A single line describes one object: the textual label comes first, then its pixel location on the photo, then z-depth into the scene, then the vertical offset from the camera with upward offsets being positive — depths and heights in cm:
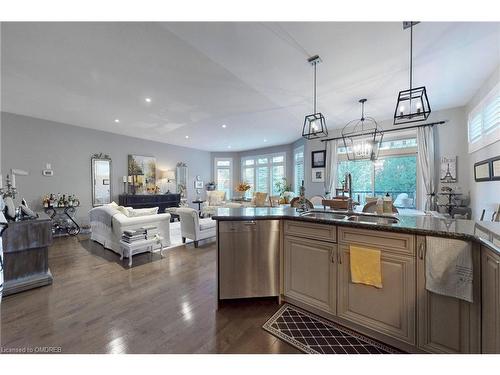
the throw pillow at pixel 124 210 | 419 -48
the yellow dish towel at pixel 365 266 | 162 -66
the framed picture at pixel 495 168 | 289 +22
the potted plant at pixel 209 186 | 936 +0
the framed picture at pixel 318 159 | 633 +83
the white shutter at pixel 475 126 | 351 +103
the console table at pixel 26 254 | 244 -83
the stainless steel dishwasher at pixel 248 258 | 221 -78
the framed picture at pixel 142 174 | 674 +45
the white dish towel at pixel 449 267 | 131 -55
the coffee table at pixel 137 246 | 336 -101
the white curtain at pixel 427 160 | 461 +54
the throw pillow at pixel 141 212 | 426 -54
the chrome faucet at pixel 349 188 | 250 -5
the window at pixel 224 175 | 983 +53
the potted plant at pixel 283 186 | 773 -2
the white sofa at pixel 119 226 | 370 -75
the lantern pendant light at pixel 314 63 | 257 +159
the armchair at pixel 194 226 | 432 -87
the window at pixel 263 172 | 872 +63
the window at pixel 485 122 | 285 +99
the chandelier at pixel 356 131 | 540 +151
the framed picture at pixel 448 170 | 443 +31
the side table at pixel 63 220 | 518 -84
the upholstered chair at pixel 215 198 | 801 -48
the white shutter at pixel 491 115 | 282 +101
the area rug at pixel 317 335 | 159 -127
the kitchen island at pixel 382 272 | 130 -74
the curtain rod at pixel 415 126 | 446 +132
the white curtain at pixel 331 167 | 606 +53
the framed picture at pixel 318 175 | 634 +32
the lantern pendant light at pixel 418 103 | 200 +87
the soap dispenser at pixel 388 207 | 220 -24
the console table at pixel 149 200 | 640 -46
